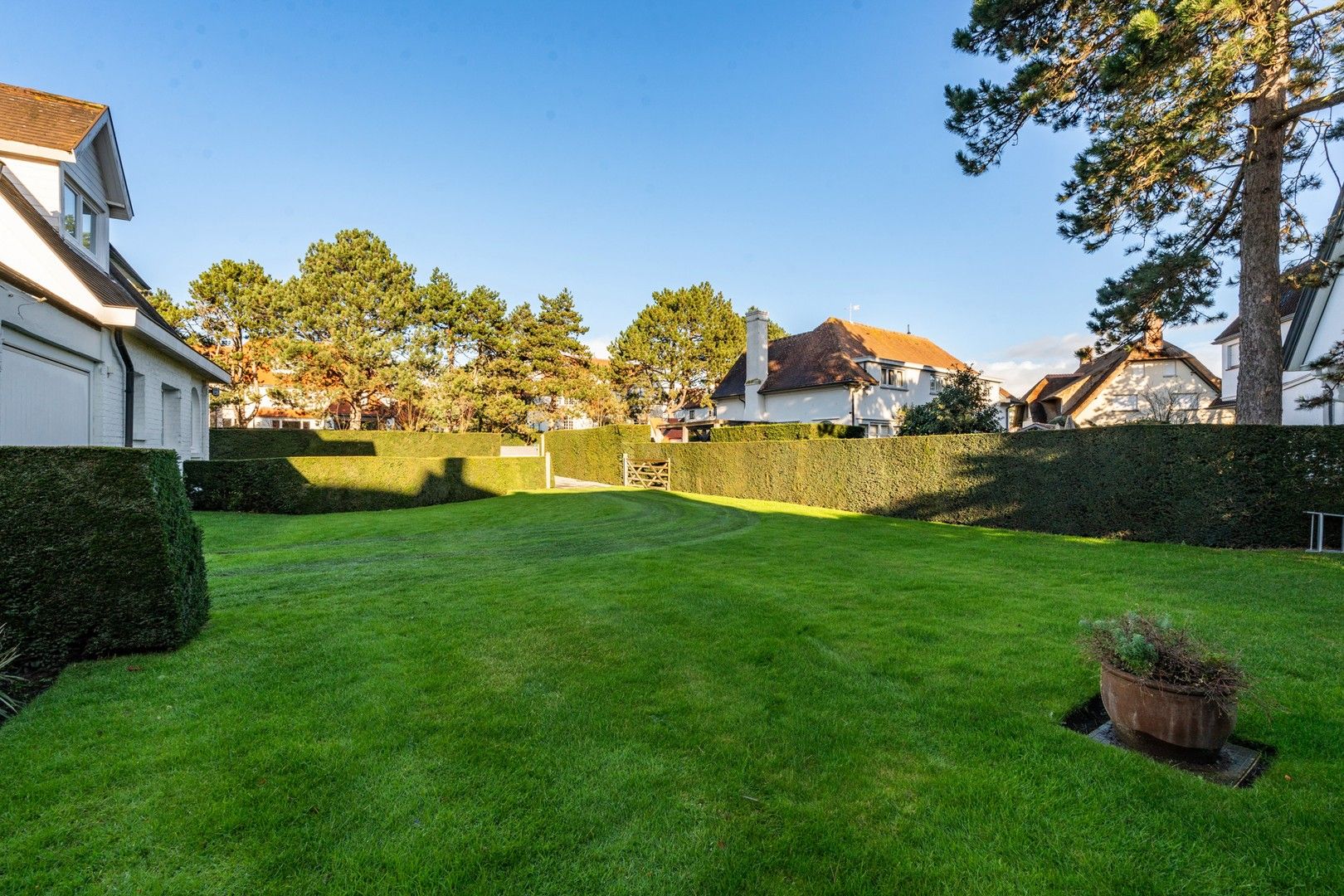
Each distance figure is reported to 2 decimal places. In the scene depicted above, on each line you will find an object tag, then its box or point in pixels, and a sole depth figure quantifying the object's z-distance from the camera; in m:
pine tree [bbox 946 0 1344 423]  8.48
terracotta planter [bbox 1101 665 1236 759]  2.72
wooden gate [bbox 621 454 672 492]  23.86
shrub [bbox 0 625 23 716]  3.12
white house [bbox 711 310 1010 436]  27.66
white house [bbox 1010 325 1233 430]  28.03
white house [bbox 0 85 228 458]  7.55
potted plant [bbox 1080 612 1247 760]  2.72
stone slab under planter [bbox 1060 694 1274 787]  2.62
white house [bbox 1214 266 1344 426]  14.97
